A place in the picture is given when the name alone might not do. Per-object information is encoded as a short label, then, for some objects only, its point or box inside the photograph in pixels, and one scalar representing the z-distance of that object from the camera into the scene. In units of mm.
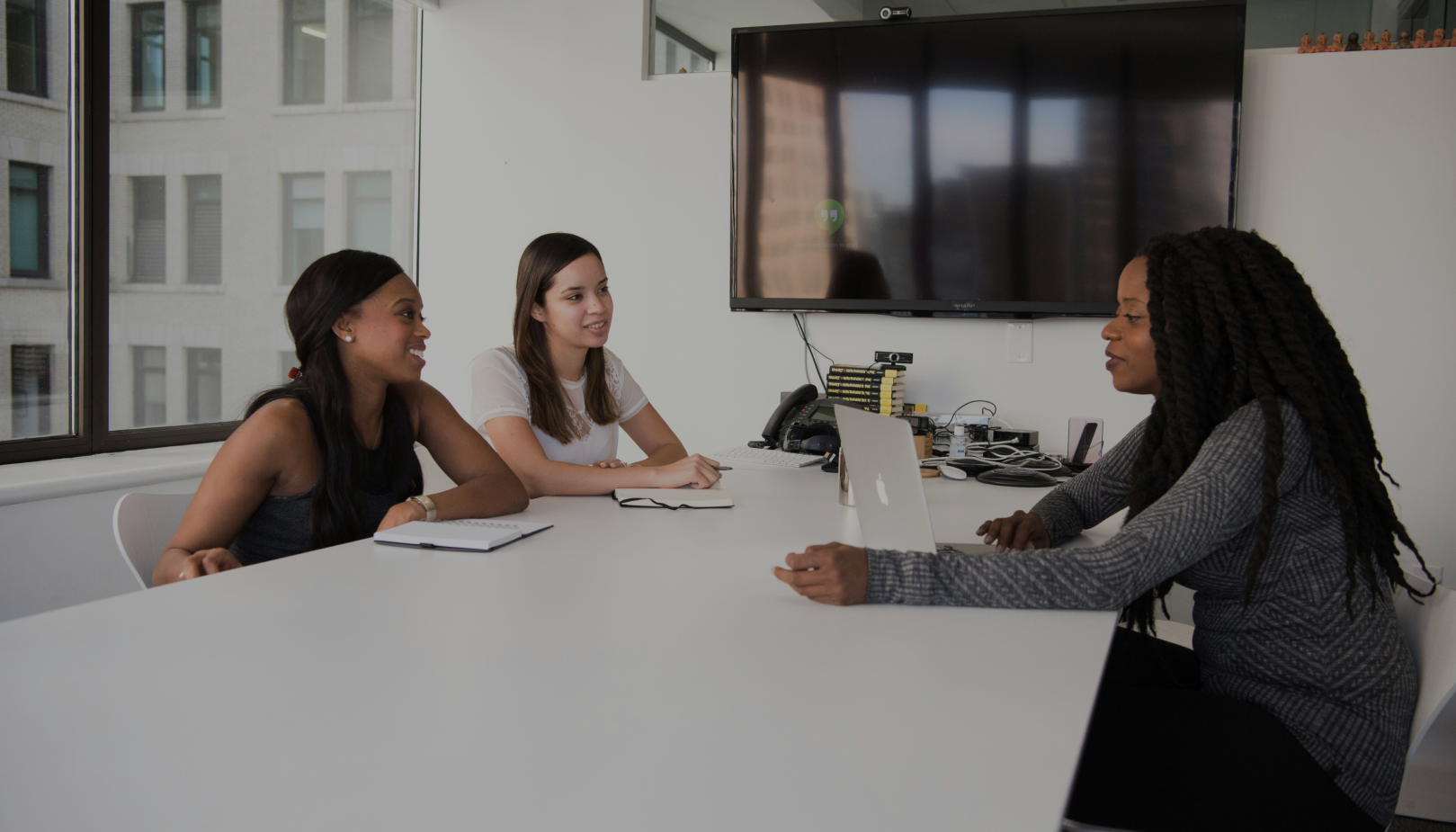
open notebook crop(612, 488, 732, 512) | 1945
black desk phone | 2857
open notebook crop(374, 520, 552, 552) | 1531
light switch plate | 3475
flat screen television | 3227
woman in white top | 2154
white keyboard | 2625
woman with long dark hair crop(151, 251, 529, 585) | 1691
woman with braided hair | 1176
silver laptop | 1405
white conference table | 712
